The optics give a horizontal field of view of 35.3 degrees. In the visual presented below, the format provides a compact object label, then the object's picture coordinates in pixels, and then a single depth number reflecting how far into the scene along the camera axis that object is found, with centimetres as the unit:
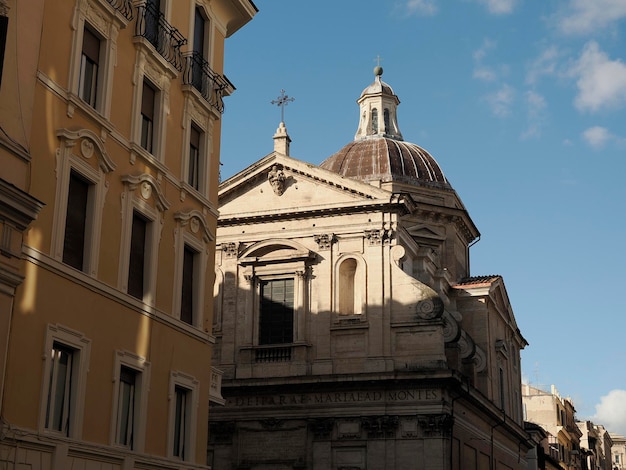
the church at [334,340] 3228
